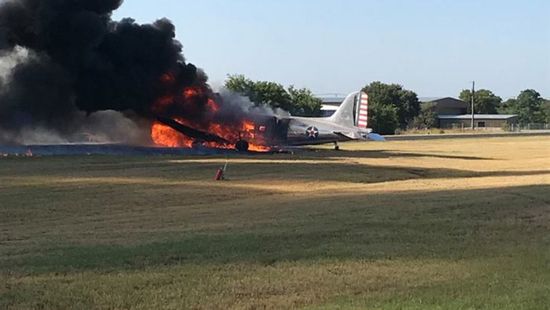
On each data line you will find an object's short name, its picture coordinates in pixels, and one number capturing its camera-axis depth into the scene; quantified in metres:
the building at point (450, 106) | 191.50
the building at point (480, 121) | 163.50
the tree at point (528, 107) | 177.00
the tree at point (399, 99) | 148.38
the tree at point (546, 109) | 176.12
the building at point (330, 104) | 131.90
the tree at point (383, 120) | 113.48
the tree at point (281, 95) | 97.12
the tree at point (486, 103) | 192.62
